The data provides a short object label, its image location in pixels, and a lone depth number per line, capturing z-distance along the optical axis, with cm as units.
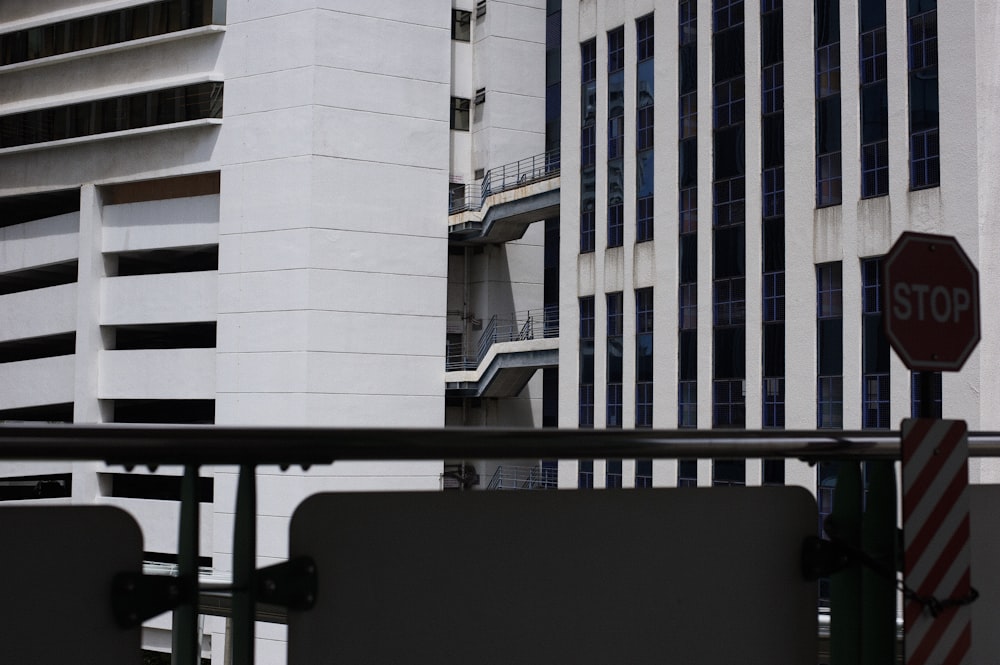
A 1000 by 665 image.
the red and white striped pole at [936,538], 428
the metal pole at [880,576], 436
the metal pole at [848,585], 436
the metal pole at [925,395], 427
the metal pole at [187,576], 319
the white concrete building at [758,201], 3128
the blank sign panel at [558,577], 336
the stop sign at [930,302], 431
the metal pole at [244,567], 321
